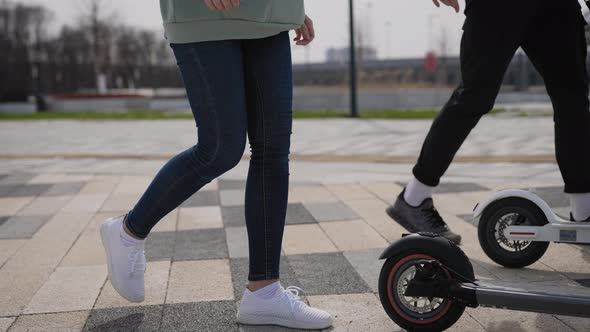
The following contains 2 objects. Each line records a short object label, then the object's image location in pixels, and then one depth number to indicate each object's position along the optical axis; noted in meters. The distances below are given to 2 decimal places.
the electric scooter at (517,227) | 2.40
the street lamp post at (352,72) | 15.03
